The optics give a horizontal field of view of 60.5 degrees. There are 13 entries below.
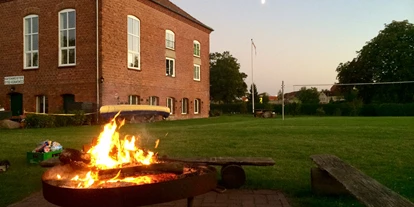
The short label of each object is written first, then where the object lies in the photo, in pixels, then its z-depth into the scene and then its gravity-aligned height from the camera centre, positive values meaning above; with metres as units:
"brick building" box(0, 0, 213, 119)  21.77 +3.69
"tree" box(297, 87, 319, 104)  73.64 +2.82
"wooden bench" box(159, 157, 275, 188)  4.91 -0.85
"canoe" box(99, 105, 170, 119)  21.03 -0.16
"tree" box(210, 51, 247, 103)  65.56 +5.14
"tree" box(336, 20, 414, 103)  48.75 +6.00
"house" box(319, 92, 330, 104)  98.44 +2.81
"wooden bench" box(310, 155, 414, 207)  2.77 -0.73
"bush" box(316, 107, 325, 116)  45.96 -0.65
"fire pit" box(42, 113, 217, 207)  2.79 -0.63
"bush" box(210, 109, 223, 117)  41.41 -0.63
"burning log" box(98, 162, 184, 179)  3.42 -0.60
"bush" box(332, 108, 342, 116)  44.50 -0.64
